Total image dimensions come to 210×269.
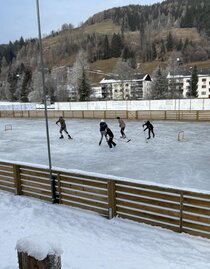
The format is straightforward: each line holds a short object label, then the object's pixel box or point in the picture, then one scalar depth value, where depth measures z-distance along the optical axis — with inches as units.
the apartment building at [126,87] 2282.5
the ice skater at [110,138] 456.7
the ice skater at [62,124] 551.9
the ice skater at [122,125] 518.5
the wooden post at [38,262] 49.1
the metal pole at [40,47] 187.6
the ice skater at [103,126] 466.0
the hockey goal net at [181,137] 526.1
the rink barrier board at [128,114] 795.6
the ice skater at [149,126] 524.7
